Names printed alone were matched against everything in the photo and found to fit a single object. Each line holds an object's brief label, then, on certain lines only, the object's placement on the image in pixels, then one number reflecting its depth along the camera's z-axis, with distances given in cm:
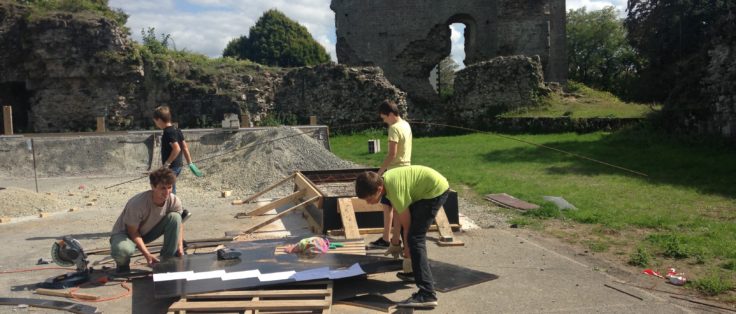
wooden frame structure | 764
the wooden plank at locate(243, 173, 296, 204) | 962
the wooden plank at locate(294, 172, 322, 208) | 786
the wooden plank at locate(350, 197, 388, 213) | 752
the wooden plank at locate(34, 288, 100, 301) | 511
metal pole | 1321
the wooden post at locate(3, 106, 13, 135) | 1520
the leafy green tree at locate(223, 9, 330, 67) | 5456
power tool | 560
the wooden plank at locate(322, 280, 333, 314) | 459
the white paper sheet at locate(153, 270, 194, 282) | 513
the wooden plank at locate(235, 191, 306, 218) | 845
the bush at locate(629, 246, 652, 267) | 611
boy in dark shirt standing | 746
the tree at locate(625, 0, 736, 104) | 2306
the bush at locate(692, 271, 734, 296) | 521
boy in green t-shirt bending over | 486
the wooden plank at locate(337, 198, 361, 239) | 710
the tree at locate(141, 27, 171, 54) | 2406
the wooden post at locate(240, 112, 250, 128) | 1707
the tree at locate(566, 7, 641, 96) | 4641
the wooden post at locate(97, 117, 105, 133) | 1633
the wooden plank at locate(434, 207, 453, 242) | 708
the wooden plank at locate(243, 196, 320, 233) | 749
